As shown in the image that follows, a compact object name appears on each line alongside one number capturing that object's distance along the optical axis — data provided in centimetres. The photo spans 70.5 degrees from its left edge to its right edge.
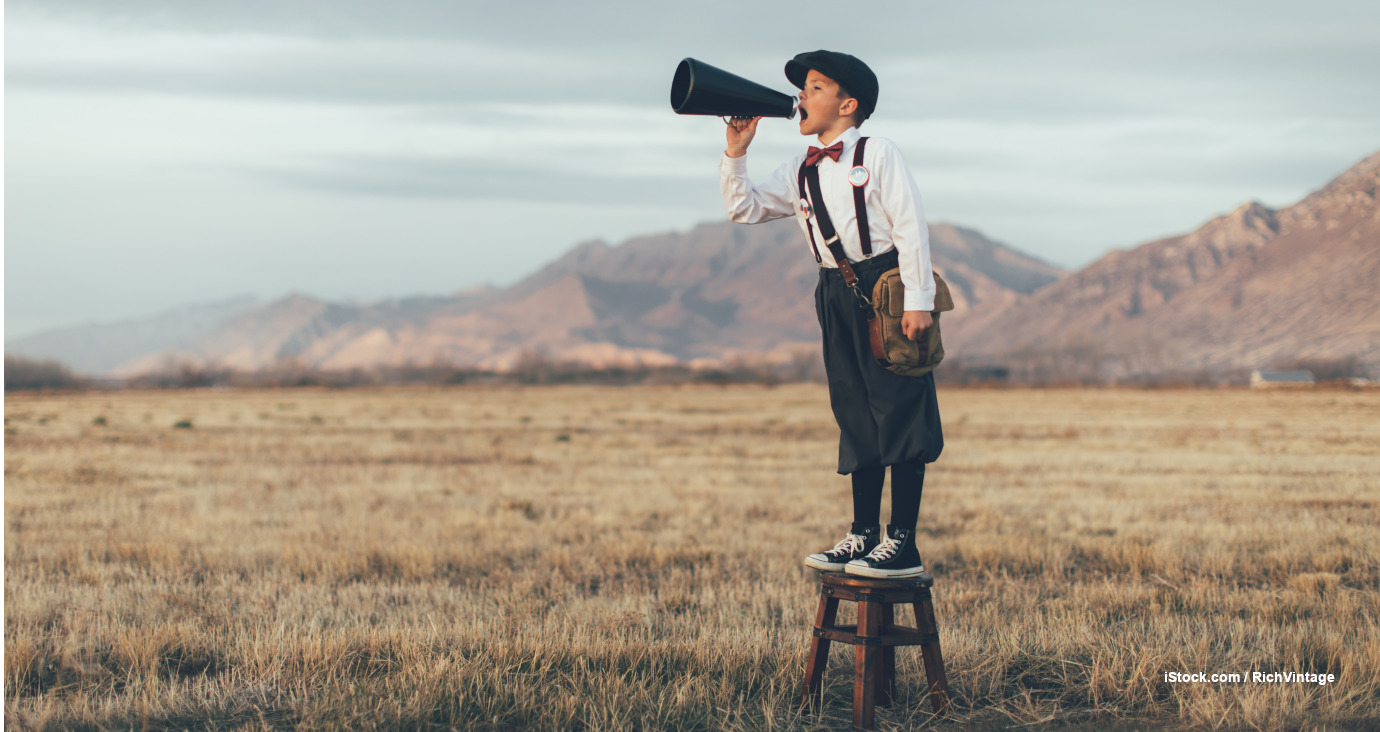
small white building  4449
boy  434
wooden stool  442
